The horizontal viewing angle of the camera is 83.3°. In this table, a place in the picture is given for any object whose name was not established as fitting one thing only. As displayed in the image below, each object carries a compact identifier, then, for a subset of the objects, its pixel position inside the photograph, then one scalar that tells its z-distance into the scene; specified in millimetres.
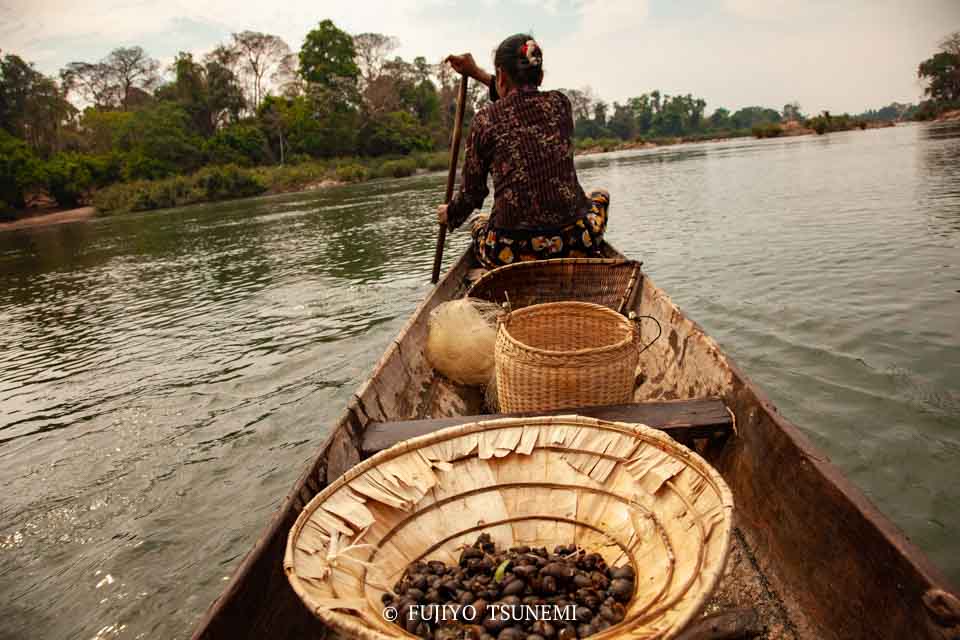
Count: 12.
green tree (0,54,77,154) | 33594
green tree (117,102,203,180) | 34281
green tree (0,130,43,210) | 28312
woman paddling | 3164
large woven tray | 1131
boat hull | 1160
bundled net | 2805
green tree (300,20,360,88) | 50062
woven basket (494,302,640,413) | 1988
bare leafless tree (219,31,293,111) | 42594
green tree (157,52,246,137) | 40125
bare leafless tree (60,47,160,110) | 44125
